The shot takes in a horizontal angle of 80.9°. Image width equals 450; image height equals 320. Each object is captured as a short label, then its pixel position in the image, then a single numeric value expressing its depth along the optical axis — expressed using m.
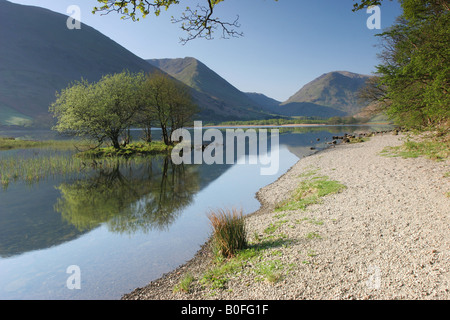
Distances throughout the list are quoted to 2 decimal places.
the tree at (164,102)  41.31
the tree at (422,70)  10.74
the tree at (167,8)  6.35
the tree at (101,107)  34.91
